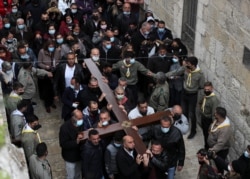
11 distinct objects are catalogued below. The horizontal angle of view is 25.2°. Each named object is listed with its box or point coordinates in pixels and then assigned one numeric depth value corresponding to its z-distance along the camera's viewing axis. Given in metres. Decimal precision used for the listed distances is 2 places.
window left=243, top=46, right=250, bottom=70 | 9.06
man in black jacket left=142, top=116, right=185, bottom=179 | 8.29
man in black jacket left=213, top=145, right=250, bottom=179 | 7.61
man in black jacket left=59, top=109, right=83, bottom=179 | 8.23
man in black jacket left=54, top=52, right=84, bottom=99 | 10.17
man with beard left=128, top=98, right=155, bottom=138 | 8.80
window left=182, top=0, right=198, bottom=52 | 11.38
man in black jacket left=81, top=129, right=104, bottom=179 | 7.83
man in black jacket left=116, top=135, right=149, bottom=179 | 7.70
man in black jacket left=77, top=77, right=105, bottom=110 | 9.41
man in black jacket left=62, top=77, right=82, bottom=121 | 9.70
